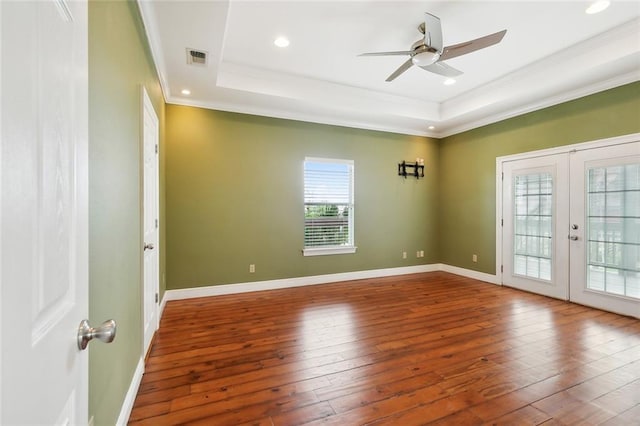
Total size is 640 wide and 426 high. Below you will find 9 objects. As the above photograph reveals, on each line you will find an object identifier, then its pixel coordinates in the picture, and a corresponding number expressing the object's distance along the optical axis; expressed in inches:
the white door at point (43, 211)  16.7
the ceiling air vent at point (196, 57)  117.3
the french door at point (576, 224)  138.6
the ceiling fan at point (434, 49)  102.0
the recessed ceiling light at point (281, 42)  127.5
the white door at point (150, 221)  98.6
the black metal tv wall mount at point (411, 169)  226.1
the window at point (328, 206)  194.7
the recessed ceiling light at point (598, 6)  106.0
